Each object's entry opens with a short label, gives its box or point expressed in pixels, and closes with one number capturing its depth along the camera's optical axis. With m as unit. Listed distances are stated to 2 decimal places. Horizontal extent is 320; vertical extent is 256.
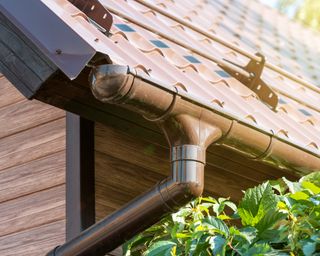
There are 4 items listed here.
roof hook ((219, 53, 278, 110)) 4.95
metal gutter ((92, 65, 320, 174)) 3.49
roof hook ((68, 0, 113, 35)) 4.11
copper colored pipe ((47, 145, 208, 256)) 3.76
